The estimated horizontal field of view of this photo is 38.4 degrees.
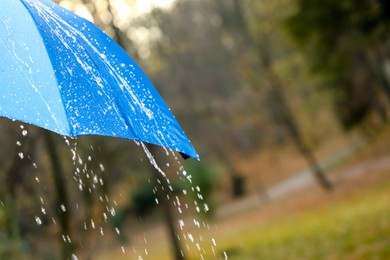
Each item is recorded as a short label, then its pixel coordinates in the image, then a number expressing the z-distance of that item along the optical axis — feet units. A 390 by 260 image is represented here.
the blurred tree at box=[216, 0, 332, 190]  72.18
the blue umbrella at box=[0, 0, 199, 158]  8.33
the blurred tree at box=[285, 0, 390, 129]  26.99
